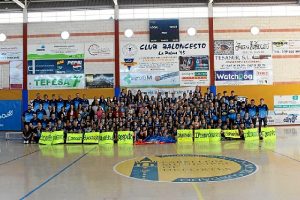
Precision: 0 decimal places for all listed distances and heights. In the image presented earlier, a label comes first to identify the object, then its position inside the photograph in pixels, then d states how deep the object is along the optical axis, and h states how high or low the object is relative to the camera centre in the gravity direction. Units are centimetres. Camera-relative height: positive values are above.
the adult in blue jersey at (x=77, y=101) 1509 +5
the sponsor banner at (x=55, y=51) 1766 +341
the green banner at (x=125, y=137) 1242 -167
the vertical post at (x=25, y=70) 1765 +214
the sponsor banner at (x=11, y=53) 1780 +331
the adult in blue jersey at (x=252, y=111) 1382 -52
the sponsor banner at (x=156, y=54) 1744 +313
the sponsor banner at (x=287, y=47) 1740 +356
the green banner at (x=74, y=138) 1283 -176
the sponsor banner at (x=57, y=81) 1759 +139
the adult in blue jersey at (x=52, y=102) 1500 -3
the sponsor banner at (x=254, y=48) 1743 +352
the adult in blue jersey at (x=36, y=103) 1515 -6
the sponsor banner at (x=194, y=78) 1738 +154
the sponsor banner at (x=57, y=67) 1760 +234
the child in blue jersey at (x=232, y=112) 1352 -55
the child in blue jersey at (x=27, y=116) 1446 -77
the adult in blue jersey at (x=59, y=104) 1501 -12
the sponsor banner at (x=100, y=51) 1765 +339
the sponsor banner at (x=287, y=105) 1720 -26
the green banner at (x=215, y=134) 1277 -158
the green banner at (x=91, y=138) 1257 -173
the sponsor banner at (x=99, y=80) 1755 +144
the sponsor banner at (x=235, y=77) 1735 +159
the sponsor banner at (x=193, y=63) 1737 +252
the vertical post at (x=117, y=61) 1748 +270
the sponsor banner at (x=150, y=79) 1741 +149
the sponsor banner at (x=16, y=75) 1775 +182
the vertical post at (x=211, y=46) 1738 +366
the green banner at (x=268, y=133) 1301 -158
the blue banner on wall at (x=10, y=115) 1737 -85
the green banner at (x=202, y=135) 1271 -162
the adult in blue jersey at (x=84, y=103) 1466 -7
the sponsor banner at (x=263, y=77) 1734 +159
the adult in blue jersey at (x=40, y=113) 1434 -60
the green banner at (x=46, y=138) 1281 -176
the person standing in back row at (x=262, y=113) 1403 -64
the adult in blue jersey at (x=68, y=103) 1495 -6
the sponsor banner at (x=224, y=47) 1745 +359
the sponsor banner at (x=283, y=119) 1715 -117
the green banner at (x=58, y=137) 1287 -172
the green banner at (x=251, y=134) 1275 -159
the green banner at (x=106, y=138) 1255 -173
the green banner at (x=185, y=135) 1272 -162
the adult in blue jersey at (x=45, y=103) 1515 -6
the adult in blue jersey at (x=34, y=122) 1366 -104
